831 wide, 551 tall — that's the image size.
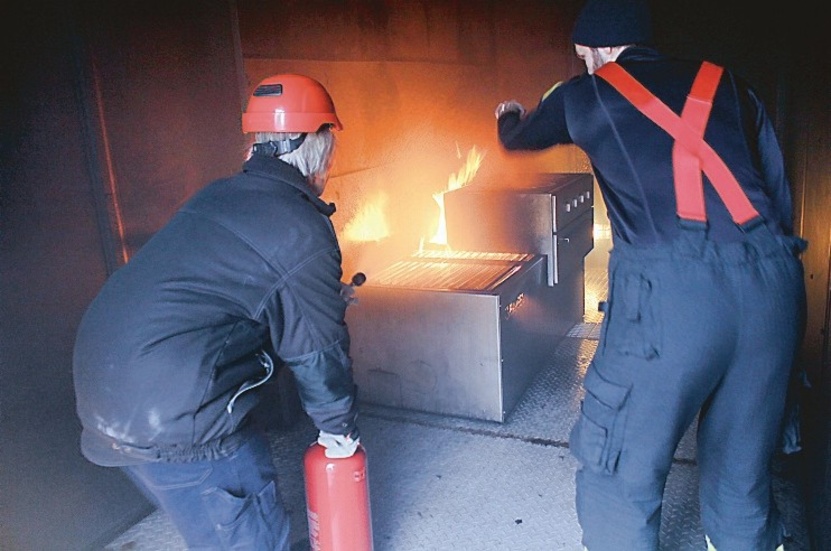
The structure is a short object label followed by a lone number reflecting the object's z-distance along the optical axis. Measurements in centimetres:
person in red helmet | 176
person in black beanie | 178
